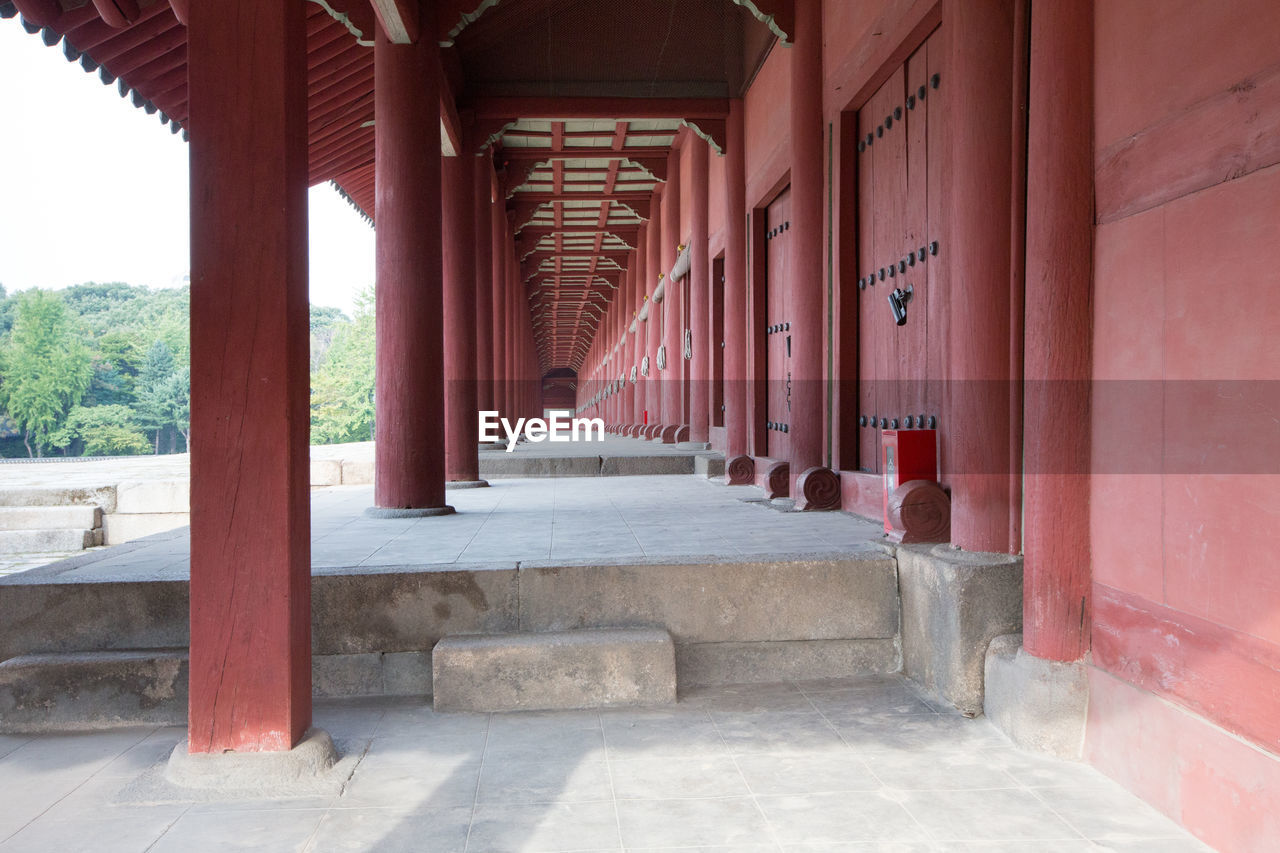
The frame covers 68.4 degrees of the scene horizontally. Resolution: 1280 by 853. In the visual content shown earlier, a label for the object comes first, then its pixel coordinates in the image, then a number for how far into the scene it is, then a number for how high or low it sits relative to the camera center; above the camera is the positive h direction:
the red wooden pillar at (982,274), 3.69 +0.55
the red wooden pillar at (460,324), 8.66 +0.88
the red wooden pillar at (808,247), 6.56 +1.16
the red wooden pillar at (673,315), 13.88 +1.49
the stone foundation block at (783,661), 3.97 -1.06
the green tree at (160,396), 57.22 +1.20
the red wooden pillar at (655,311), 16.38 +1.81
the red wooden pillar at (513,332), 18.06 +1.82
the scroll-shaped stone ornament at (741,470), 8.48 -0.52
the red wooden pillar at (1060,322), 3.01 +0.29
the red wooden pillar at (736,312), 8.80 +0.96
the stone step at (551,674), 3.65 -1.02
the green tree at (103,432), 52.91 -0.92
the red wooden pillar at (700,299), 11.38 +1.38
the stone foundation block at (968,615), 3.48 -0.76
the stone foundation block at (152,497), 13.17 -1.14
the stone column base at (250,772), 2.84 -1.09
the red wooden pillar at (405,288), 6.17 +0.84
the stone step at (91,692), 3.54 -1.05
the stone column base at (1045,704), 3.06 -0.97
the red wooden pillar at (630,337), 21.39 +1.78
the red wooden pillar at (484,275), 11.88 +1.88
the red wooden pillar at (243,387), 2.84 +0.09
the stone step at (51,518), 12.91 -1.40
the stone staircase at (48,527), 12.75 -1.53
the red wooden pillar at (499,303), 15.01 +1.85
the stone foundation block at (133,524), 13.20 -1.53
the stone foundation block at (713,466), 9.43 -0.53
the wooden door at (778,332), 8.02 +0.71
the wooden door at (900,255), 4.98 +0.91
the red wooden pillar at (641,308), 18.83 +2.17
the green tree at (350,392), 64.25 +1.58
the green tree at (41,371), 51.28 +2.56
